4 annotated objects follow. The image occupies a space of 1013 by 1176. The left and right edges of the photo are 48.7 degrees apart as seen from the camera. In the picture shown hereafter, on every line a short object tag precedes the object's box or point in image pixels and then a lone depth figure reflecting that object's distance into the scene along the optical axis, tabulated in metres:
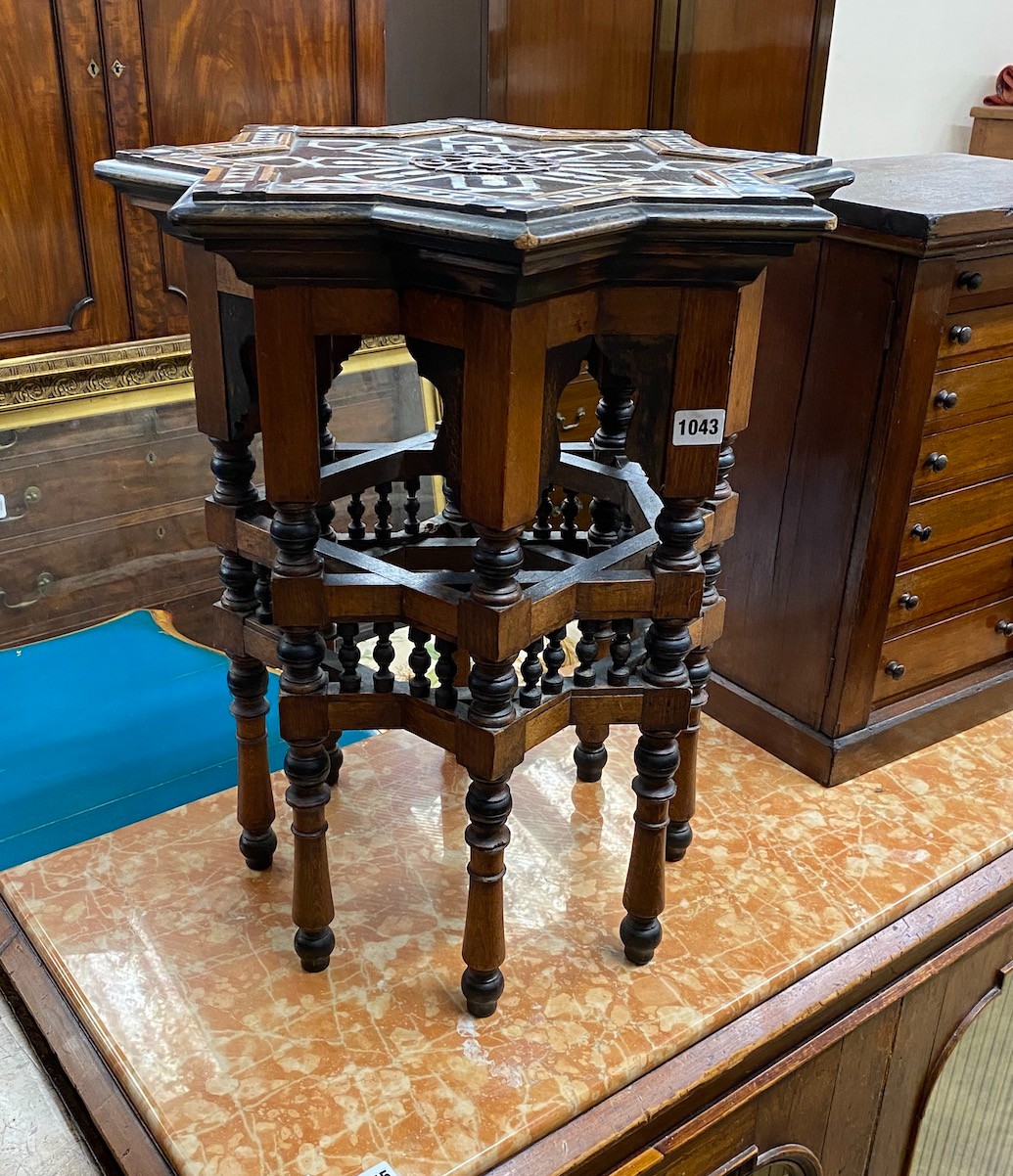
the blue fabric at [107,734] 1.38
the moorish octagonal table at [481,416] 0.75
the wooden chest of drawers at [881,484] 1.20
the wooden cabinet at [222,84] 1.58
